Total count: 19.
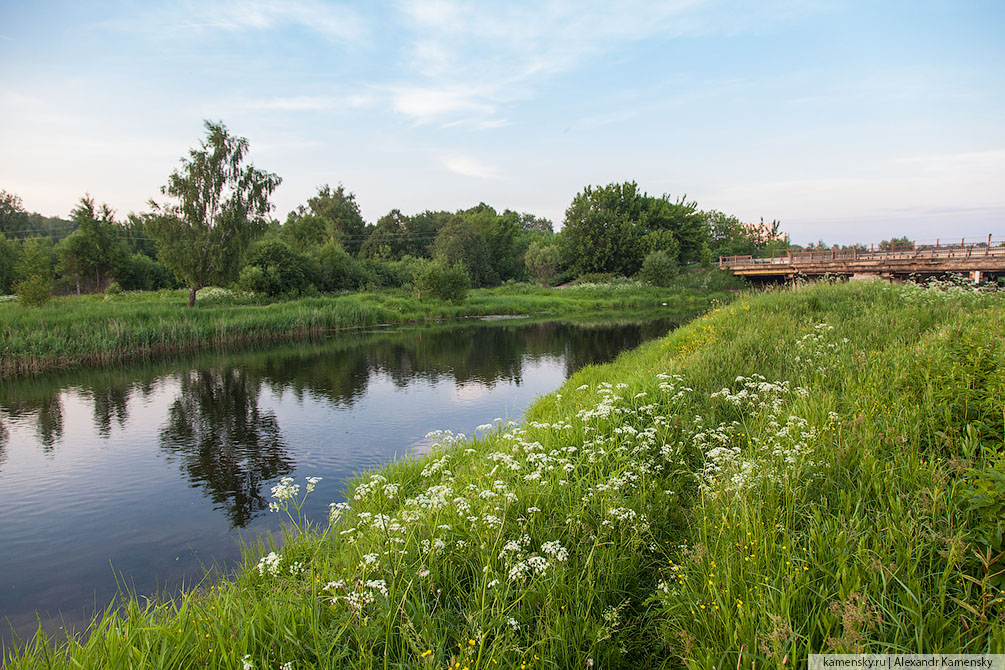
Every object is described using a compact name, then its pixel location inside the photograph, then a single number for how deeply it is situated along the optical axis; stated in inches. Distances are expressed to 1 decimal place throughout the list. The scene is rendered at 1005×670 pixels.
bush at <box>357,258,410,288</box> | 2298.6
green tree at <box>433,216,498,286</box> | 2632.9
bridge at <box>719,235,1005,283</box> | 1211.9
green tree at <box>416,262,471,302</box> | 1822.1
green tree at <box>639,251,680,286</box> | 2386.8
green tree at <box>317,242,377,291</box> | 2025.1
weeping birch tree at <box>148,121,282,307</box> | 1344.7
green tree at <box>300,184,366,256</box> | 3223.4
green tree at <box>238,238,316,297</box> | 1594.5
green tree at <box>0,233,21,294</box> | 1824.6
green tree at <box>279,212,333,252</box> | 2674.7
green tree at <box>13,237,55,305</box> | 972.6
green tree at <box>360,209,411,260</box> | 3024.1
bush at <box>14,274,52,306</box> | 969.5
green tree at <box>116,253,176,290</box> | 2075.5
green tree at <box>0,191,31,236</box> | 2982.5
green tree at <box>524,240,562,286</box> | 2694.4
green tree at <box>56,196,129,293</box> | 1865.2
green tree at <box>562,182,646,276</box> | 2645.2
